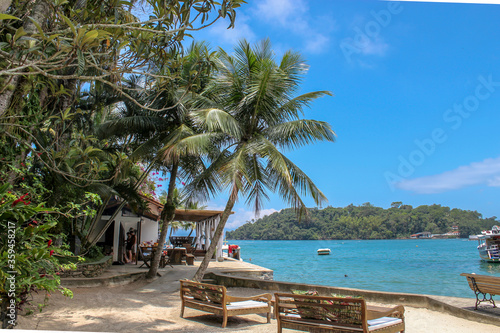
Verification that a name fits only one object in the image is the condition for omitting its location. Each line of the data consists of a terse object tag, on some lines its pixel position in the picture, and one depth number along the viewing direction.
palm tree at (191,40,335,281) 9.09
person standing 15.37
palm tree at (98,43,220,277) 10.41
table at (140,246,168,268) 12.72
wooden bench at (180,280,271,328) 5.51
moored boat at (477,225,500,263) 32.90
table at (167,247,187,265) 14.72
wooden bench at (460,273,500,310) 5.71
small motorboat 58.12
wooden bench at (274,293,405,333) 4.22
